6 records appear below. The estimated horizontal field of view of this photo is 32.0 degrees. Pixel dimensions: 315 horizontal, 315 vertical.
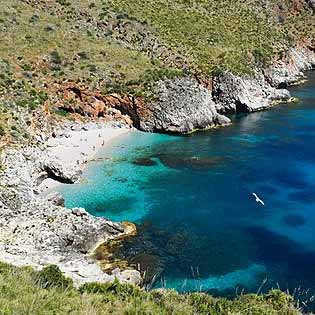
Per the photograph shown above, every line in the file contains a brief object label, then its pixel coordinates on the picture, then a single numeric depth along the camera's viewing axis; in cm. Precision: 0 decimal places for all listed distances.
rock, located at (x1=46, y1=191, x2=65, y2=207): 5087
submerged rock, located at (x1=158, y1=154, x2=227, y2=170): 6481
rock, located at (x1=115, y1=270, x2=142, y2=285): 3859
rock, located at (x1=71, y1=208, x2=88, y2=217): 4624
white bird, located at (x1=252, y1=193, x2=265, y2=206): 5356
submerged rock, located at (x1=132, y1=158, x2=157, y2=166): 6544
